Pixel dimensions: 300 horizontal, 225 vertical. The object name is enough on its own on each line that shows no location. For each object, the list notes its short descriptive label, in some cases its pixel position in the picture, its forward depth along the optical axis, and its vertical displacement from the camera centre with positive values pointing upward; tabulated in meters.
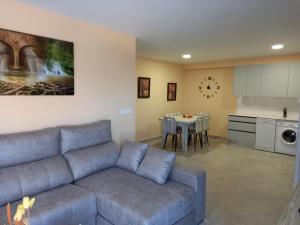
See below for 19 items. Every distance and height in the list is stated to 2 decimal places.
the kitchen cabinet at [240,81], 5.68 +0.43
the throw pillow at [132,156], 2.57 -0.75
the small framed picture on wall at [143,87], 5.76 +0.23
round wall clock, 6.66 +0.30
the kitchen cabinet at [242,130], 5.43 -0.87
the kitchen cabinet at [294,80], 4.89 +0.41
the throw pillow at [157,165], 2.29 -0.78
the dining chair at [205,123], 5.41 -0.68
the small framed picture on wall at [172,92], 6.81 +0.13
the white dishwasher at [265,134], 5.12 -0.91
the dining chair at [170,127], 5.05 -0.75
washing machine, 4.82 -0.92
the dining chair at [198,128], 5.12 -0.77
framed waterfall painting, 2.23 +0.33
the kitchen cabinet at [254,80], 5.45 +0.45
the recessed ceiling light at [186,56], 5.37 +1.04
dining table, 4.91 -0.70
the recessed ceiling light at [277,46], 4.09 +1.01
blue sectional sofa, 1.84 -0.94
